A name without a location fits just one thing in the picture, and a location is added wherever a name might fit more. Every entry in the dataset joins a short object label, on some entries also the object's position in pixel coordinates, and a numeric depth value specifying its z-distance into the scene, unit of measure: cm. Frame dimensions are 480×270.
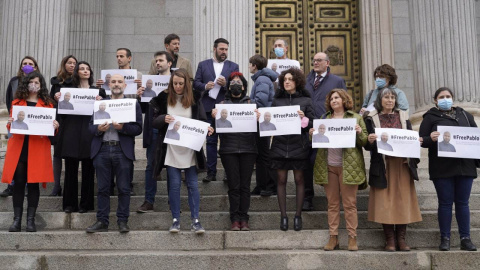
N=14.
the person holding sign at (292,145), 707
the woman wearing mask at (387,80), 751
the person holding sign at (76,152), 743
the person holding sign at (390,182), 676
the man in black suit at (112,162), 693
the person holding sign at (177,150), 691
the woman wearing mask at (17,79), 788
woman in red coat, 702
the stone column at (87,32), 1329
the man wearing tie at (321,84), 813
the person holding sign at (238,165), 707
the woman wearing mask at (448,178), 677
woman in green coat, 673
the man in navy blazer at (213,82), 832
